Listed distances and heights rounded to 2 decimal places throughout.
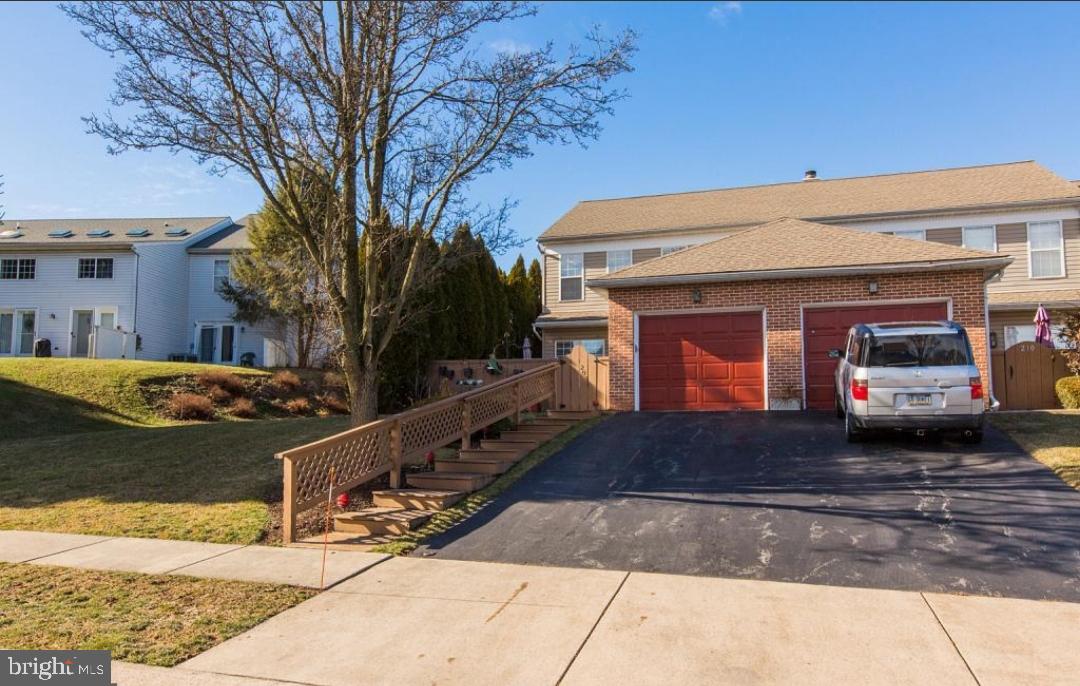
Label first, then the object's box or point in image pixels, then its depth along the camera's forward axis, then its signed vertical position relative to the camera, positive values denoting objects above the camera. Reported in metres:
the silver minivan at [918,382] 9.80 -0.08
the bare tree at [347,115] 9.17 +3.88
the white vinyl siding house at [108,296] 28.80 +3.43
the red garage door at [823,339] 14.22 +0.82
